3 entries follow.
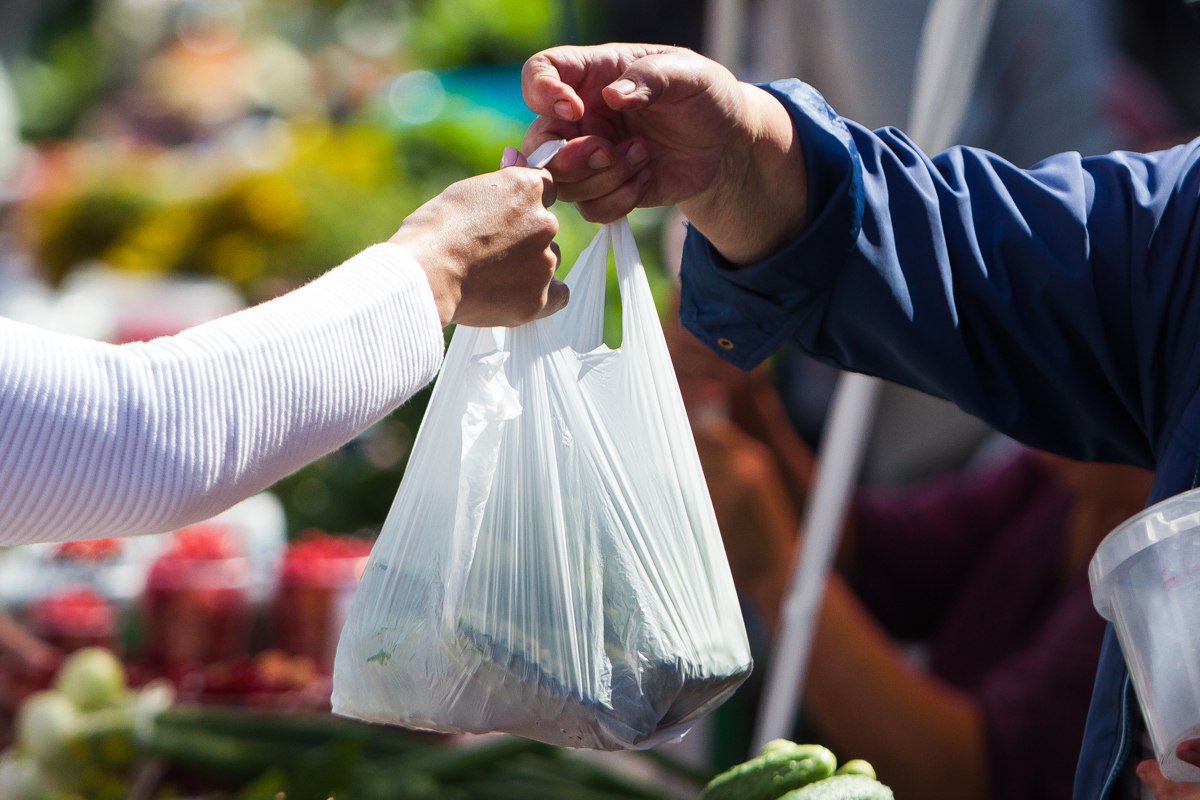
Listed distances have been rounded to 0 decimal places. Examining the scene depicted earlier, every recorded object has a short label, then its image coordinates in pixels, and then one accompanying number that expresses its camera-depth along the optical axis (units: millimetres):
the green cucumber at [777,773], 2762
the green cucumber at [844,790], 2725
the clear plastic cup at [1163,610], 2586
